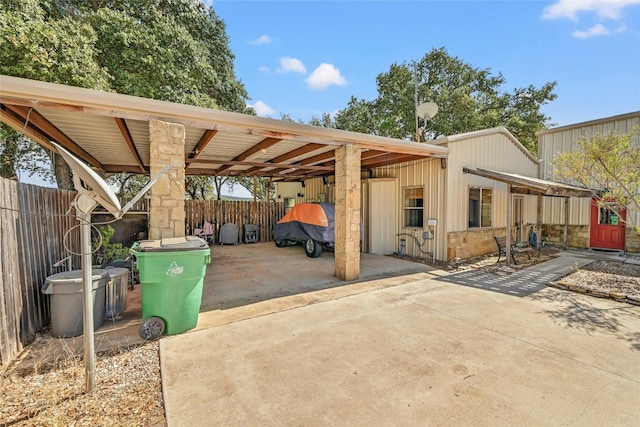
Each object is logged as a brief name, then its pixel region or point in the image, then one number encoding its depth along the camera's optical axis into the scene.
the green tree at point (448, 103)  16.56
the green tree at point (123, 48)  6.54
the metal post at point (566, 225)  10.73
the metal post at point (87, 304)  2.20
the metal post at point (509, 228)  6.96
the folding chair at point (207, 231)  11.18
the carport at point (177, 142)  3.62
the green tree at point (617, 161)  6.32
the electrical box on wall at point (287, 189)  14.59
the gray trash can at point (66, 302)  3.19
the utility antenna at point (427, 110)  8.44
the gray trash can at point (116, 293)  3.71
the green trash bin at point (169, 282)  3.18
